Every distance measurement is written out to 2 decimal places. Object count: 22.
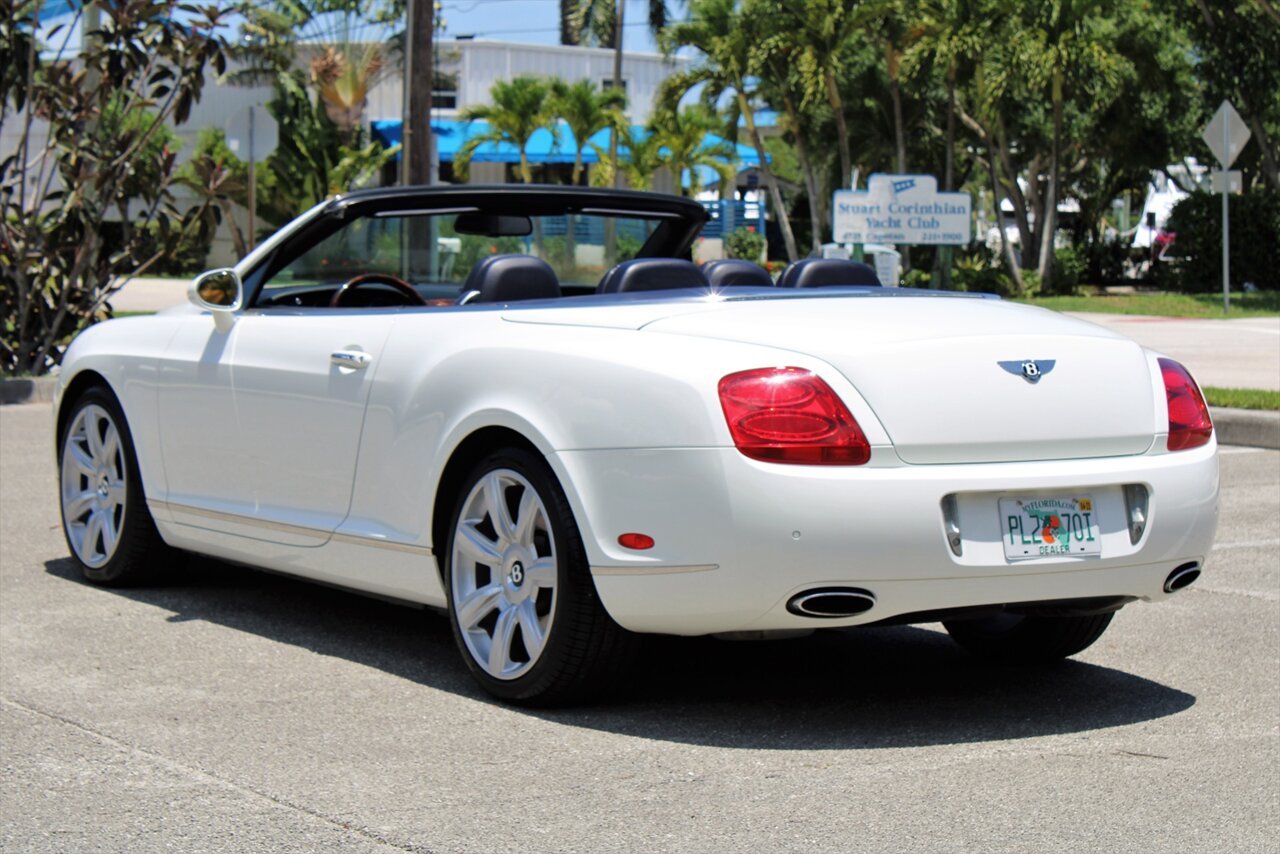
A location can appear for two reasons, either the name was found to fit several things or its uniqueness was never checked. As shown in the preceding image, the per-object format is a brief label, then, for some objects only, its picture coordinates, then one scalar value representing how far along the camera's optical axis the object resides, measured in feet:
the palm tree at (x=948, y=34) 110.93
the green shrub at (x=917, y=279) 99.27
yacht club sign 63.26
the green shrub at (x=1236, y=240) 106.93
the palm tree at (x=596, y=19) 191.31
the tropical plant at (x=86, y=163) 48.96
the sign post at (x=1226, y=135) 72.08
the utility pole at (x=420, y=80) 74.02
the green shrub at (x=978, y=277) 107.04
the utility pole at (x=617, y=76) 152.05
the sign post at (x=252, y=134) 61.87
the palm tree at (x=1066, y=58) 107.65
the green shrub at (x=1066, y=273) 113.39
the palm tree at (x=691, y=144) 154.61
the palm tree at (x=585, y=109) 150.10
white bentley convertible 14.57
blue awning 159.43
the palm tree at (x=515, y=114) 149.69
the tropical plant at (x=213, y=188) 50.52
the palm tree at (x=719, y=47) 124.77
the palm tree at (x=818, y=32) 118.01
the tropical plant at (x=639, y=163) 155.63
